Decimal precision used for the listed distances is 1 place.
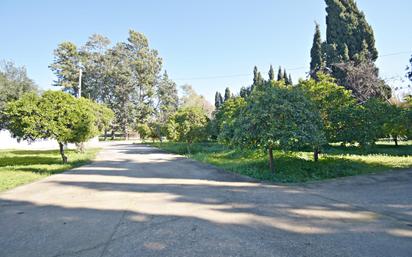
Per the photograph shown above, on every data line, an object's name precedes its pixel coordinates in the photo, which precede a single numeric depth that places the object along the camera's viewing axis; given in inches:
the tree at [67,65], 1900.6
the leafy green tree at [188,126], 769.6
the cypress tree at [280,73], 1690.5
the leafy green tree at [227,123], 390.3
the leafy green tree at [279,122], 319.6
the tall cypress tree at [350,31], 1028.5
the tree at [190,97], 2302.4
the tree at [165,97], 1987.9
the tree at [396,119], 342.0
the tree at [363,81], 807.7
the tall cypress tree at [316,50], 1138.7
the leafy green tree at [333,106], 370.9
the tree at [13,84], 1203.2
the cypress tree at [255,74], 1722.4
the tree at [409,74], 484.9
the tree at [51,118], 429.4
